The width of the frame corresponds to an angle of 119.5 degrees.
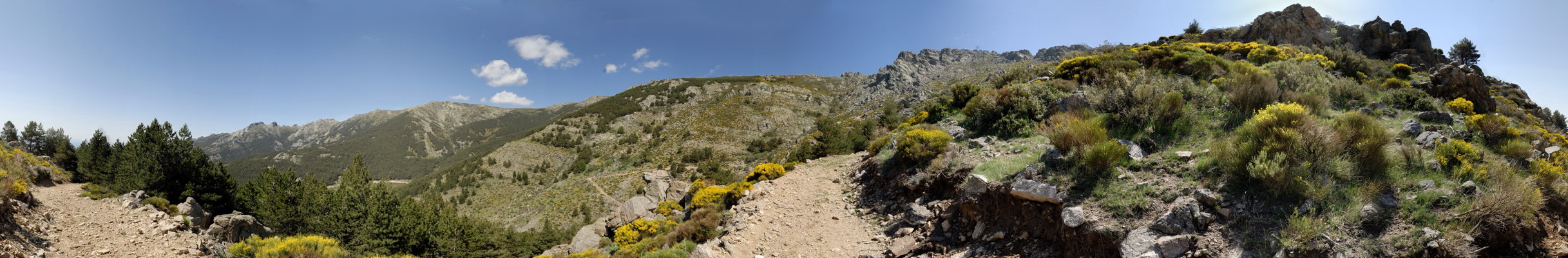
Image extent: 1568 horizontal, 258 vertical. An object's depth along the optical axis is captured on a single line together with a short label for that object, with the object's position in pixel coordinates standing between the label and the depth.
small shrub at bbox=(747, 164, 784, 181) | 15.84
